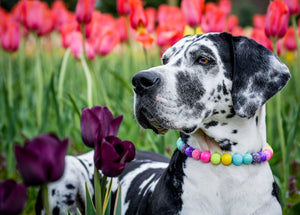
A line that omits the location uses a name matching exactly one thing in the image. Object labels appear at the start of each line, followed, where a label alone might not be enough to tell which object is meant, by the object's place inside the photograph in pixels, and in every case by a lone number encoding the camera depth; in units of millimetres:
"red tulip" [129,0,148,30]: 3463
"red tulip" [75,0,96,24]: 3523
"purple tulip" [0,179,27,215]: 1101
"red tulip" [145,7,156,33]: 5156
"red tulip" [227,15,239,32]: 5863
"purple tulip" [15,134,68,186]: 1144
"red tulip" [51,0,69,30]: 6010
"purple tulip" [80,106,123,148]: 1531
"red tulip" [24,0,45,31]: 4223
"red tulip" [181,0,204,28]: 3488
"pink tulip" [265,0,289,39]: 2895
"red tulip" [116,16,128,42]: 5595
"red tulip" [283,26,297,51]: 5227
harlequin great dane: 1957
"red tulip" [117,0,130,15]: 4121
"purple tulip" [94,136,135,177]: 1452
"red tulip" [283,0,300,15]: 3406
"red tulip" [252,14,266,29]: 5946
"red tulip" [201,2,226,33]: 4129
